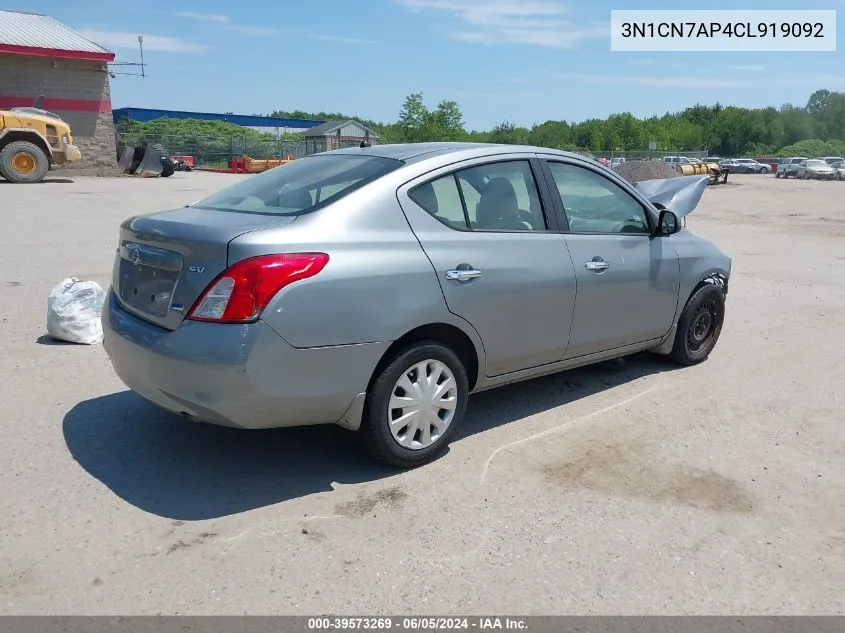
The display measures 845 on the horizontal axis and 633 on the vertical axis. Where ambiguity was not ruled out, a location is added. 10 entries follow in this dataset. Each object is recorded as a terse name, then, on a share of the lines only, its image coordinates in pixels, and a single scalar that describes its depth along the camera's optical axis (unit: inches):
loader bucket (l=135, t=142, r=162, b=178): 1242.6
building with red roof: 1167.0
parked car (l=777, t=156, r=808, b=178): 2274.9
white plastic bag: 233.3
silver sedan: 132.3
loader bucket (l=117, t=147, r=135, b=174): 1266.0
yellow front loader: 913.5
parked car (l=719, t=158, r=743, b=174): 2664.9
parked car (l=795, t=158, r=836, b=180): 2160.4
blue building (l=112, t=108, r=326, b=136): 2928.2
